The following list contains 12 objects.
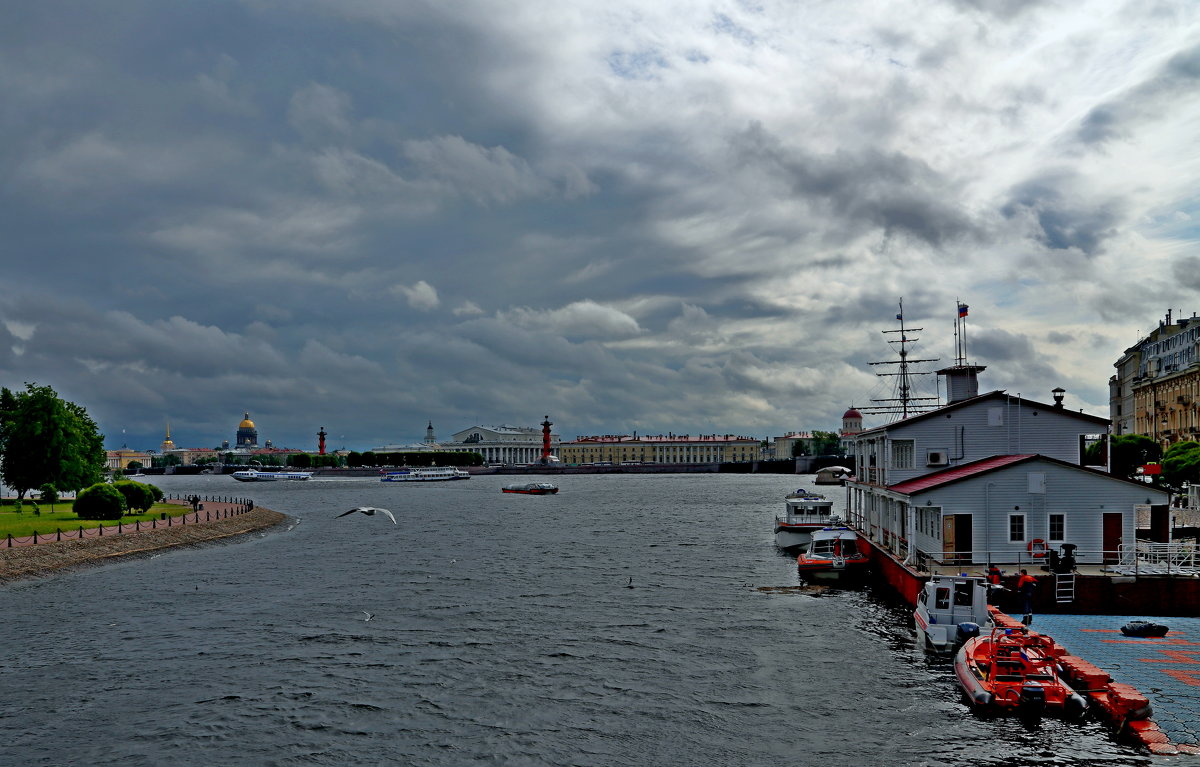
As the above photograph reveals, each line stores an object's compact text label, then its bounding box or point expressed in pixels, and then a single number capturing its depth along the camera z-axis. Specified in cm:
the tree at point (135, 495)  8344
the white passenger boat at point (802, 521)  6994
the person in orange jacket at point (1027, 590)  3192
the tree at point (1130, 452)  9038
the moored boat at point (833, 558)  5094
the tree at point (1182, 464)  8119
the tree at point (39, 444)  8969
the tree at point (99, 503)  7431
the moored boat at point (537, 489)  18544
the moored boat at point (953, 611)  3198
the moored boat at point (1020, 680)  2470
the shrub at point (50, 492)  8608
